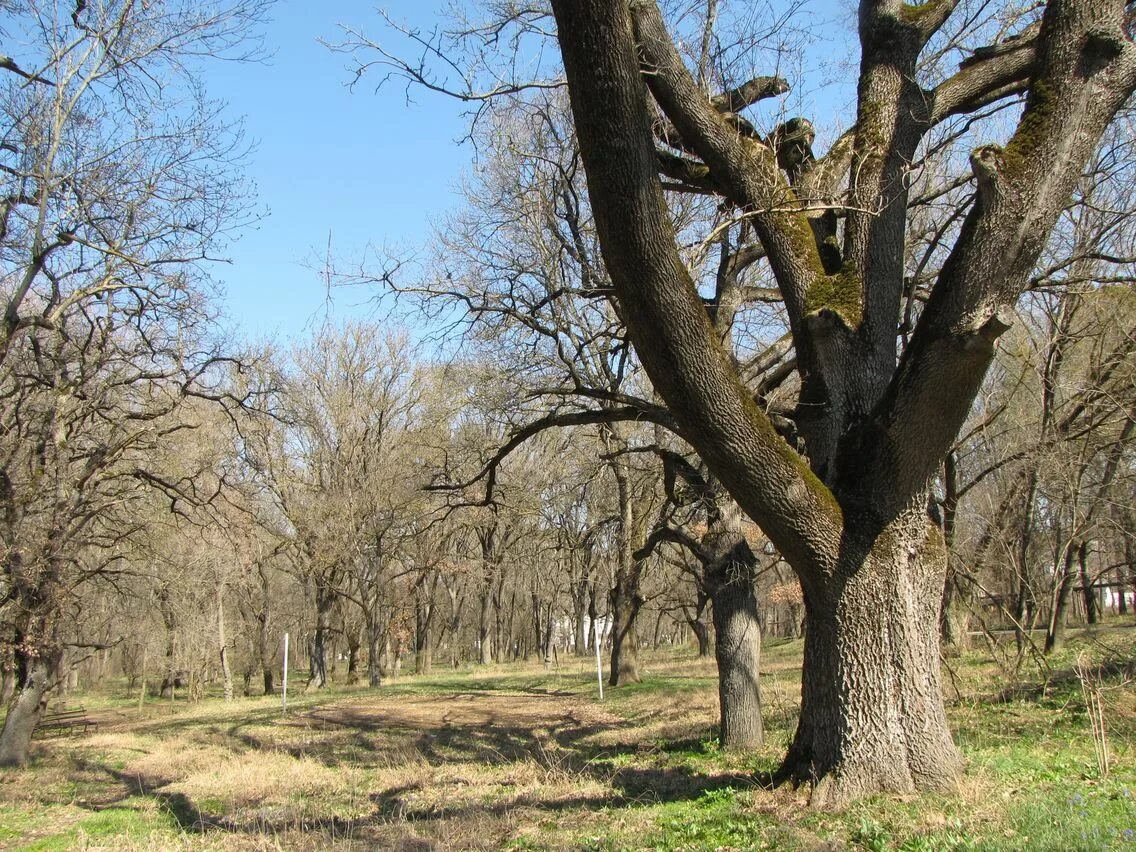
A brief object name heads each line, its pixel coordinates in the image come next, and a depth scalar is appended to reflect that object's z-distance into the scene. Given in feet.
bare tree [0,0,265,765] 37.70
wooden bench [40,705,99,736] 66.00
